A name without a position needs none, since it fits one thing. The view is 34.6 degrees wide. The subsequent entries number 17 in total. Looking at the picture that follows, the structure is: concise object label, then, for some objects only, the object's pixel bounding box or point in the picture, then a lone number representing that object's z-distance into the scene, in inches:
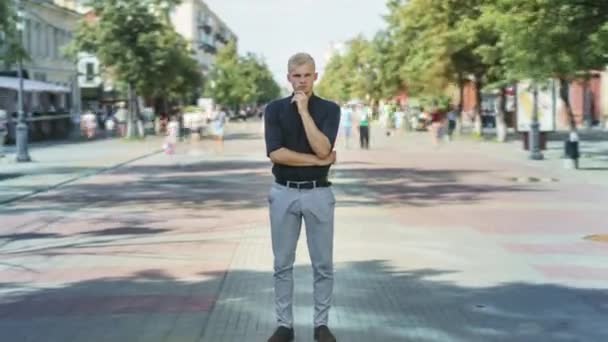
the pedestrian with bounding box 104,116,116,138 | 2568.2
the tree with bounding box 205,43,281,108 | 4554.6
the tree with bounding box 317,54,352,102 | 5114.2
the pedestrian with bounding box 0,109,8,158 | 1525.6
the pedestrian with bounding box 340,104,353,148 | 1525.6
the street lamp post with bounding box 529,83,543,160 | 1137.4
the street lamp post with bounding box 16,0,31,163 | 1191.6
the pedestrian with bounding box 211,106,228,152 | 1574.8
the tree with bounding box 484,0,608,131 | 765.3
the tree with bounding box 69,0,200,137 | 1939.0
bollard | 968.9
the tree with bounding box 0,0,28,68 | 866.1
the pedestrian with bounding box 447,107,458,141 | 1921.8
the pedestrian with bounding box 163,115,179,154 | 1268.5
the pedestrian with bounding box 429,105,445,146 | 1630.2
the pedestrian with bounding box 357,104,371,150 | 1512.1
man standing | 233.1
